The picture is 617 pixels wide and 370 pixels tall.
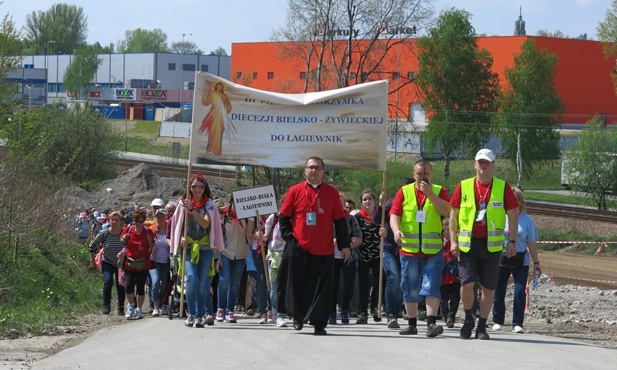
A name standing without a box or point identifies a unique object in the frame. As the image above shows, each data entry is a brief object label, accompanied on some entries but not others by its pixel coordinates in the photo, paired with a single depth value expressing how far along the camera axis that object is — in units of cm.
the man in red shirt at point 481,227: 1268
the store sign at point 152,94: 12606
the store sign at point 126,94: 12569
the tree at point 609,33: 7944
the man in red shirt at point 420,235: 1330
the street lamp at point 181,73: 13800
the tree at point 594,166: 5222
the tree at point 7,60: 3225
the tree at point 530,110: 6912
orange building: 8144
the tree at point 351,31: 6297
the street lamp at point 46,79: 14400
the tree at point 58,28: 18412
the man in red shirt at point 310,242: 1302
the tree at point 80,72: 13609
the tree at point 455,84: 6950
